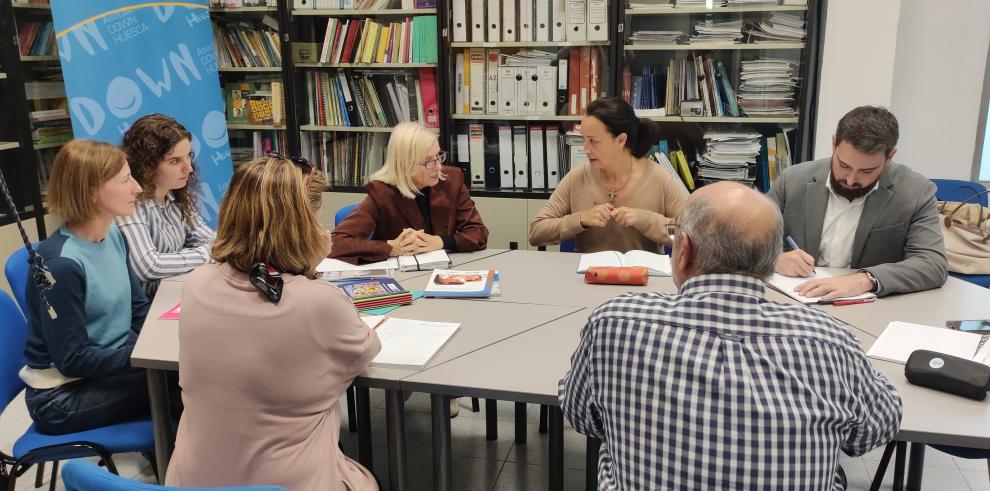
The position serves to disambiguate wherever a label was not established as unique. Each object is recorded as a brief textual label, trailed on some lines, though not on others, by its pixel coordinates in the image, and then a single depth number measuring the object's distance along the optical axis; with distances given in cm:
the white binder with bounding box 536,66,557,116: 426
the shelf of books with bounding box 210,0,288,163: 466
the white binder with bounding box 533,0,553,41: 417
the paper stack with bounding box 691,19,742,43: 398
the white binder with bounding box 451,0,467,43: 424
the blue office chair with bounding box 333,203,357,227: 329
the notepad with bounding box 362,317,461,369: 182
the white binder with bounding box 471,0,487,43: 423
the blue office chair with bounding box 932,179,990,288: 334
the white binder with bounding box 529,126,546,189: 440
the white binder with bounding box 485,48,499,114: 432
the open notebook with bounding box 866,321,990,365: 179
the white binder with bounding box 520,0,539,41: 419
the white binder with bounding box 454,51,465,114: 438
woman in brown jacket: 295
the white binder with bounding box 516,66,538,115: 427
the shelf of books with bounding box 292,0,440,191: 443
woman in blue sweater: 193
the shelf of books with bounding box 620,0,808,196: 395
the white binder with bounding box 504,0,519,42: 421
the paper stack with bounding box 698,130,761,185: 408
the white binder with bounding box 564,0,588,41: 409
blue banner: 379
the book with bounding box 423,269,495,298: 236
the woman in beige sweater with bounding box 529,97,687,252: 304
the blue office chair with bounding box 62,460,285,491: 107
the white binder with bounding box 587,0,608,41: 406
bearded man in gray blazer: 229
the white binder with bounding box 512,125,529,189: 442
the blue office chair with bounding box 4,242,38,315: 225
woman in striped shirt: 251
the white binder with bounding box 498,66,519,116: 431
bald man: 112
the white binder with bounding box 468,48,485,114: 434
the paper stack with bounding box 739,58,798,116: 396
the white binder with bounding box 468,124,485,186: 446
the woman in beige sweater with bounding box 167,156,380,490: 150
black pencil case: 157
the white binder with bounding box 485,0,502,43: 421
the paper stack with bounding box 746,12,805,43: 388
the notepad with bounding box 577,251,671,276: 257
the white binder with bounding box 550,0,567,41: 415
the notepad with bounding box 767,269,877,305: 221
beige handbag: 290
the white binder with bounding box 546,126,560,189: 438
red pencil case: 245
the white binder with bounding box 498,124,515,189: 443
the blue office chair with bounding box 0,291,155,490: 189
